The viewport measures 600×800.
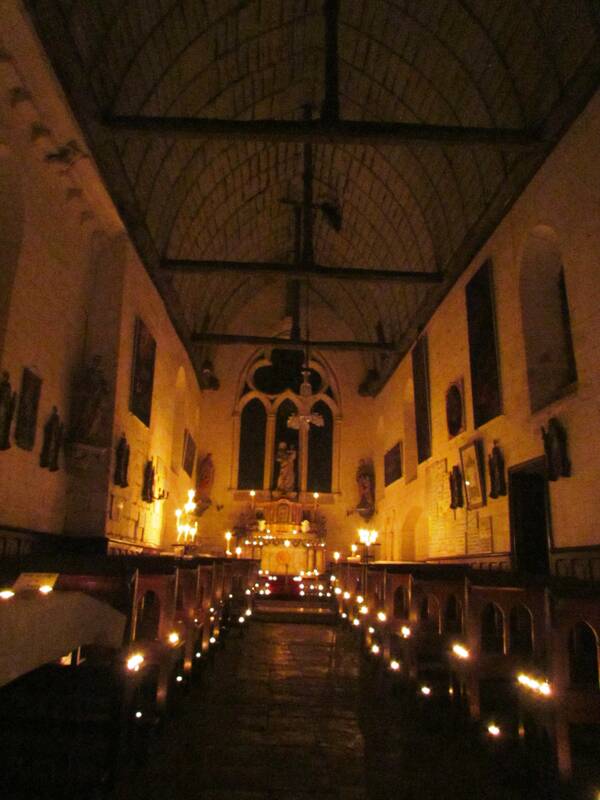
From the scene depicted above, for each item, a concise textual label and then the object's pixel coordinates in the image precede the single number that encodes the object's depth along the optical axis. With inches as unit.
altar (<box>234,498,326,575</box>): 655.8
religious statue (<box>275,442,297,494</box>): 734.5
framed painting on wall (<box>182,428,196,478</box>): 625.8
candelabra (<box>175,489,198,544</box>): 529.7
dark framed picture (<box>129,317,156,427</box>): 388.8
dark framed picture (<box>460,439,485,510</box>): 375.2
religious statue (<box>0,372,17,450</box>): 236.2
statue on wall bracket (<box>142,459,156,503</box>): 430.6
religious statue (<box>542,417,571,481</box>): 270.5
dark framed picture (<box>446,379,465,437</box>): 420.0
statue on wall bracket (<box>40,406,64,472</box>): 285.6
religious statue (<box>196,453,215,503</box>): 720.3
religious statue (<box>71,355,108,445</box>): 308.8
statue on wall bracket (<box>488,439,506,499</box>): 343.3
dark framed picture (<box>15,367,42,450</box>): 258.5
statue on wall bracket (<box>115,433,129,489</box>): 351.3
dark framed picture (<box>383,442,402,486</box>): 612.1
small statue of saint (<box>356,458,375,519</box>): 715.4
